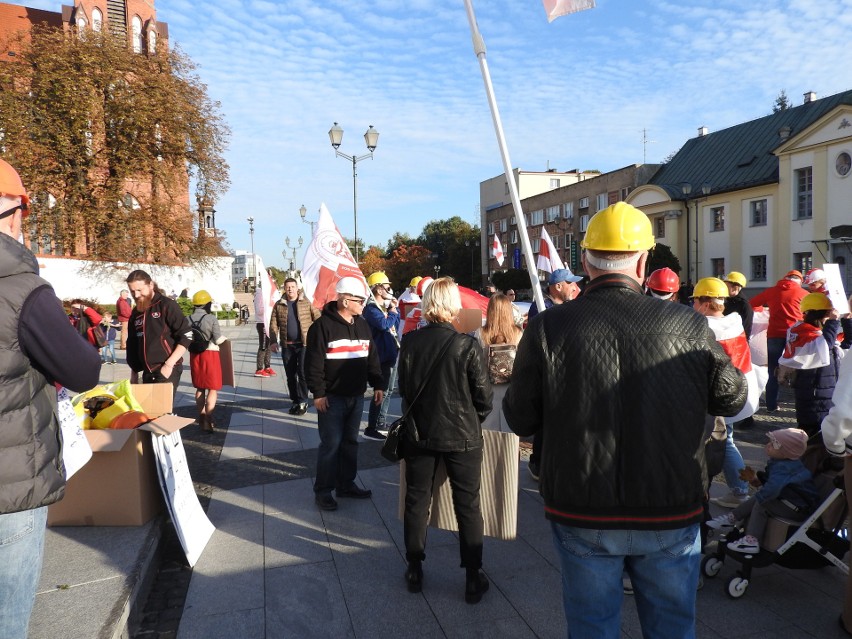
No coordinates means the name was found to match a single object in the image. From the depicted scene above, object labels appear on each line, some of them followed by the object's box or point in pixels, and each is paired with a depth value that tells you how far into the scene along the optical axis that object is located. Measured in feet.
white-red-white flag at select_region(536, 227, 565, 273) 39.38
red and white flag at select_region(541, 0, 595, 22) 16.35
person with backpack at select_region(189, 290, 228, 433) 25.12
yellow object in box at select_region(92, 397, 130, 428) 14.92
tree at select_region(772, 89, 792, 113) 226.38
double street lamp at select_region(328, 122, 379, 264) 68.64
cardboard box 14.24
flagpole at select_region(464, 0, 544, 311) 15.87
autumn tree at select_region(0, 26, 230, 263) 87.97
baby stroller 11.23
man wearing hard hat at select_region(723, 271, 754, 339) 24.65
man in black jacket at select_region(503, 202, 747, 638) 6.56
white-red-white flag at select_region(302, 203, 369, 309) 25.85
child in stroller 11.51
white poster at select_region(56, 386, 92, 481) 9.32
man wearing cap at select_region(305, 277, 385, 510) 16.38
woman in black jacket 11.79
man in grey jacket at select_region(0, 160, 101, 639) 6.53
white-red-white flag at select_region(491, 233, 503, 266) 67.95
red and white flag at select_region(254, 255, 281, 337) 35.19
